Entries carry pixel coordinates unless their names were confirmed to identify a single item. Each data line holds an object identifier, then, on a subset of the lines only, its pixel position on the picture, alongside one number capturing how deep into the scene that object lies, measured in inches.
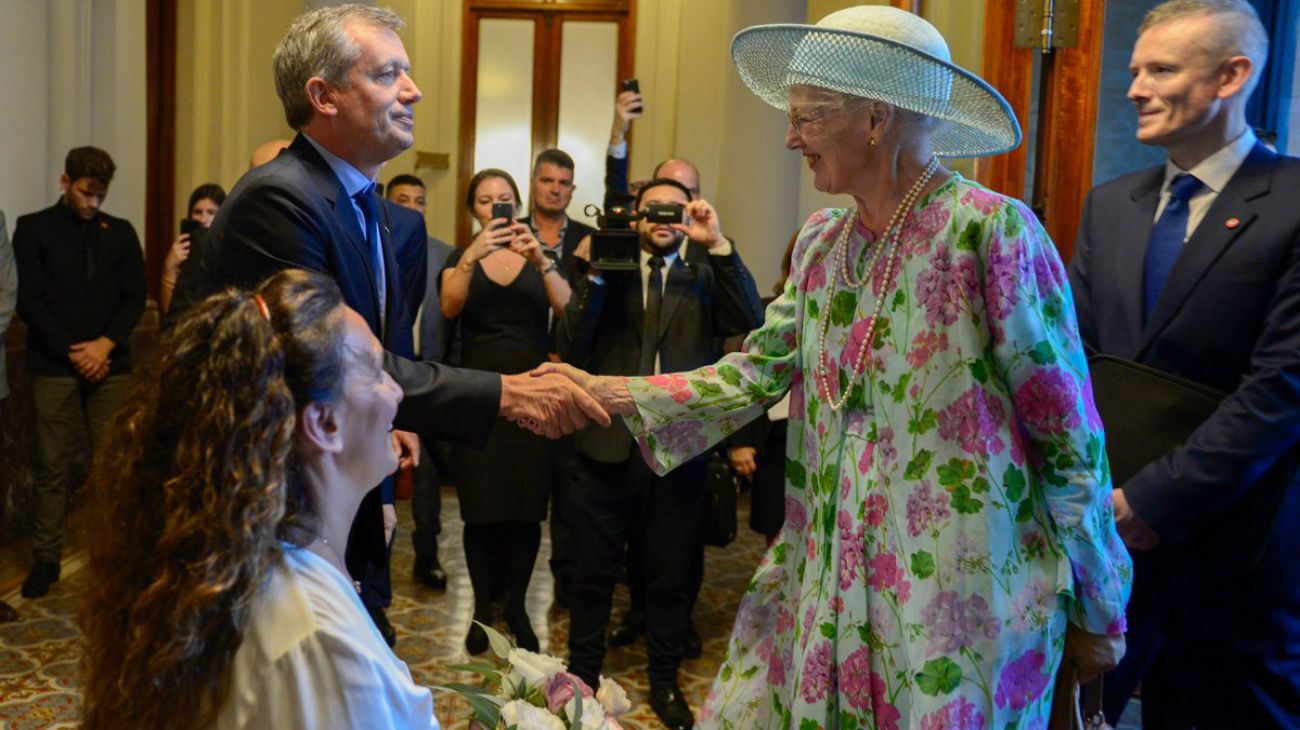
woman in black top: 180.5
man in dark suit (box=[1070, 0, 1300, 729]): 102.8
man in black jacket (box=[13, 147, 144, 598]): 212.5
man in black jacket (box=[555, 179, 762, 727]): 163.0
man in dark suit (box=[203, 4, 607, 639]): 94.6
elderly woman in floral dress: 82.2
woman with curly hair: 51.9
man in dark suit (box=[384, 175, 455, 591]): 217.9
